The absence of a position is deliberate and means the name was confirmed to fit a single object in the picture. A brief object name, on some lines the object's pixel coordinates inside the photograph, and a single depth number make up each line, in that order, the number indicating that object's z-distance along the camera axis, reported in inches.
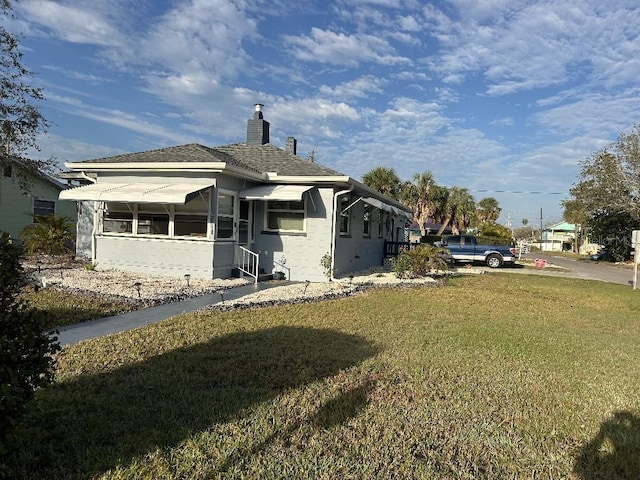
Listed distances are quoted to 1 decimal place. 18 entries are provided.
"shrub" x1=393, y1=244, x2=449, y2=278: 581.9
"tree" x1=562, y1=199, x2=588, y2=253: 1471.5
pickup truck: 978.1
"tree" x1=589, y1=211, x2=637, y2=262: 1492.4
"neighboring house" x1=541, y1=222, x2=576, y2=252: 3009.4
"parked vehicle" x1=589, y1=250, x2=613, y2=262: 1622.3
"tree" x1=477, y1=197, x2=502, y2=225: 2257.6
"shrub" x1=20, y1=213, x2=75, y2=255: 571.5
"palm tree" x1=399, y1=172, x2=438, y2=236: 1633.9
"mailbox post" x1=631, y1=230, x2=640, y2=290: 717.9
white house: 475.8
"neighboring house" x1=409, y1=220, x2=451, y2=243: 1855.3
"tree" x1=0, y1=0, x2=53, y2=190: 530.6
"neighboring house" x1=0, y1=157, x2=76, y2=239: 799.7
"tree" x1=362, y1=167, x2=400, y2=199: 1542.8
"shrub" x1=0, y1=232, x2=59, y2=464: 94.7
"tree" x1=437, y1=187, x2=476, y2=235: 1717.5
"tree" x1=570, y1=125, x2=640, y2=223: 1273.4
